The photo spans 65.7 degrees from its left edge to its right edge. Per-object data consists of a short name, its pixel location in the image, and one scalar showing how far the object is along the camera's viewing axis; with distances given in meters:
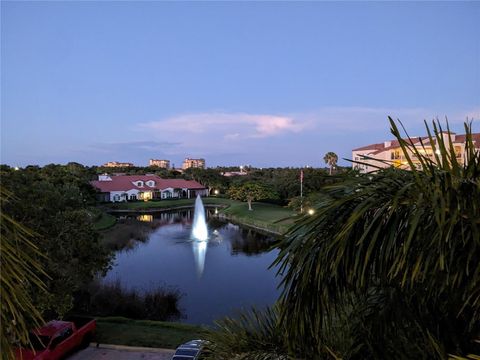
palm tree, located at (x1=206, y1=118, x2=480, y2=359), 2.31
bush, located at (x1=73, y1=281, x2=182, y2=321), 16.64
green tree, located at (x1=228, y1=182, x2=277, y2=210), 54.88
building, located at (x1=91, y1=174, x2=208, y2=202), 67.56
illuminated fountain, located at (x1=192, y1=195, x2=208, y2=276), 26.55
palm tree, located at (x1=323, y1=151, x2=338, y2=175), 66.64
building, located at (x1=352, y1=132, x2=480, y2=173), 43.60
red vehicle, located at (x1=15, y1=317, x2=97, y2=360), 9.72
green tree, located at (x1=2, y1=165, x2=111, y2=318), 11.41
